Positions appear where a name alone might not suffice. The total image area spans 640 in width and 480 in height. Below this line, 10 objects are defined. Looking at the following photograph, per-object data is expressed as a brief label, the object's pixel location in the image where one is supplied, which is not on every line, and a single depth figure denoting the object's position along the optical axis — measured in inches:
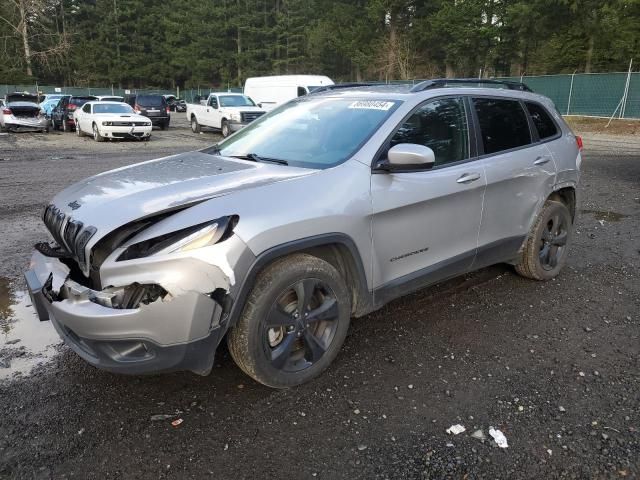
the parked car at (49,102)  1098.3
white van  933.8
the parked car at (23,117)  835.4
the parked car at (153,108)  999.6
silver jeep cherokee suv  98.9
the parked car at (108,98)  926.9
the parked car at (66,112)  905.5
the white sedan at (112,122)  741.3
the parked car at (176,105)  1807.3
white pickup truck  802.2
